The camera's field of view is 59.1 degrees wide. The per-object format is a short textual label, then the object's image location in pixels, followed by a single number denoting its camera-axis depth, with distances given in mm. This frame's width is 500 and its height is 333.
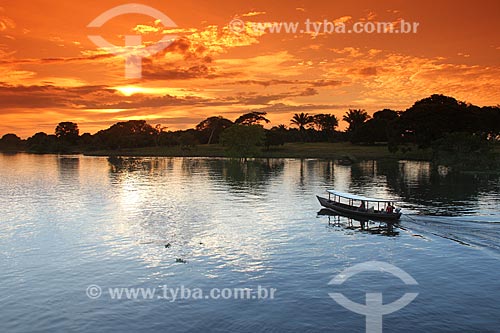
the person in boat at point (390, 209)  56719
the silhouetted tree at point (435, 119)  152125
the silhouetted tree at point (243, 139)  170625
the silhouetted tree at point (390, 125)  173925
